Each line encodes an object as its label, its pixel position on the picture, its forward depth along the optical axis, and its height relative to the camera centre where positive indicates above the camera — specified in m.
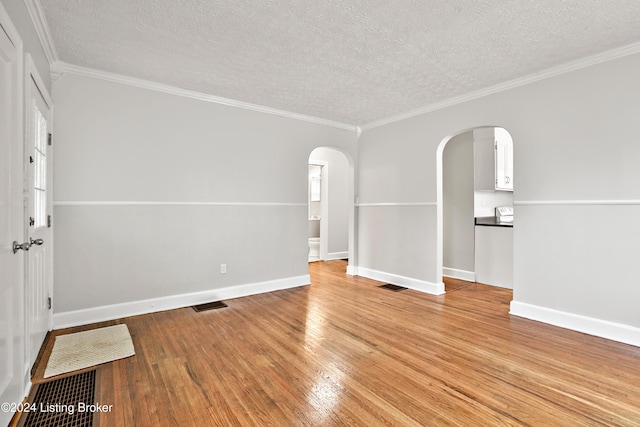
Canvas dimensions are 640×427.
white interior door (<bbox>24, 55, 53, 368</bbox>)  2.09 +0.01
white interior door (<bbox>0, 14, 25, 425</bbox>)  1.58 -0.09
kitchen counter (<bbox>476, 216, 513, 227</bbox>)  4.77 -0.13
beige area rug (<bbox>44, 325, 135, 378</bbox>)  2.32 -1.11
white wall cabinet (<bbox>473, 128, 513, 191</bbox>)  4.88 +0.86
